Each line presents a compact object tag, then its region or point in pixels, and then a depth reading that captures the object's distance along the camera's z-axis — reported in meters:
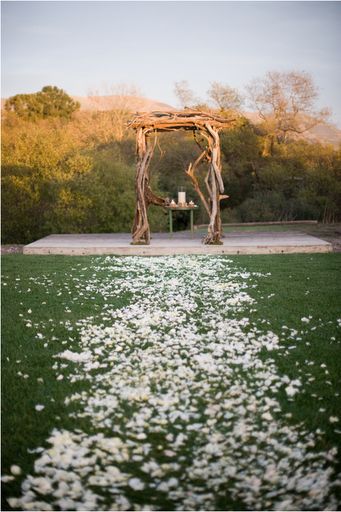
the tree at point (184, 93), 25.55
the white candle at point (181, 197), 11.90
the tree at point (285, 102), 23.00
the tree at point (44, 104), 34.03
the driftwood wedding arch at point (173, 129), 10.23
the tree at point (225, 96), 23.86
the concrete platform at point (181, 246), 10.38
